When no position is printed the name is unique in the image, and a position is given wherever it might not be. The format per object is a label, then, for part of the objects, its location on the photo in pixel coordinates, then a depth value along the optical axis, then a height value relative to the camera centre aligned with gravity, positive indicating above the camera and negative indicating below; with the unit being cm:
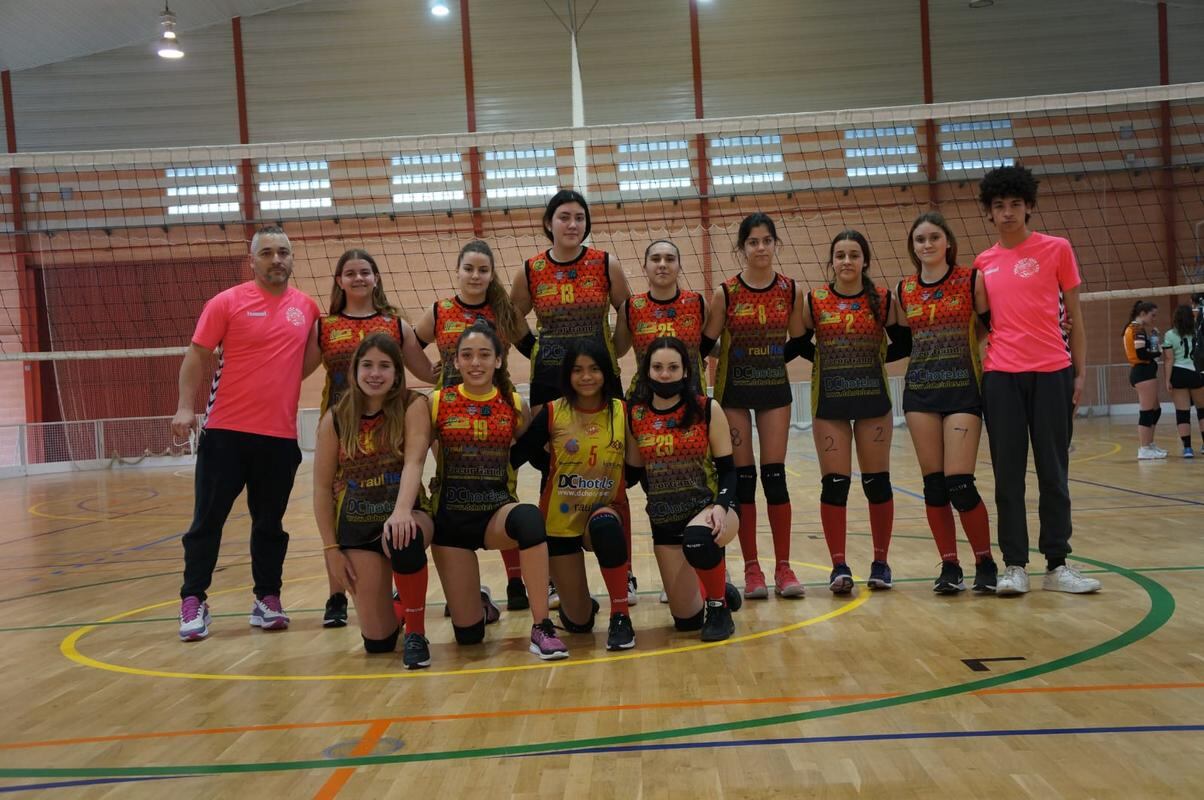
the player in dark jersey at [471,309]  431 +15
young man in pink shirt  417 -28
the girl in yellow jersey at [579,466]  379 -50
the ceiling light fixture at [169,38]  1529 +503
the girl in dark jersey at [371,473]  376 -48
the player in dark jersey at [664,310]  428 +10
